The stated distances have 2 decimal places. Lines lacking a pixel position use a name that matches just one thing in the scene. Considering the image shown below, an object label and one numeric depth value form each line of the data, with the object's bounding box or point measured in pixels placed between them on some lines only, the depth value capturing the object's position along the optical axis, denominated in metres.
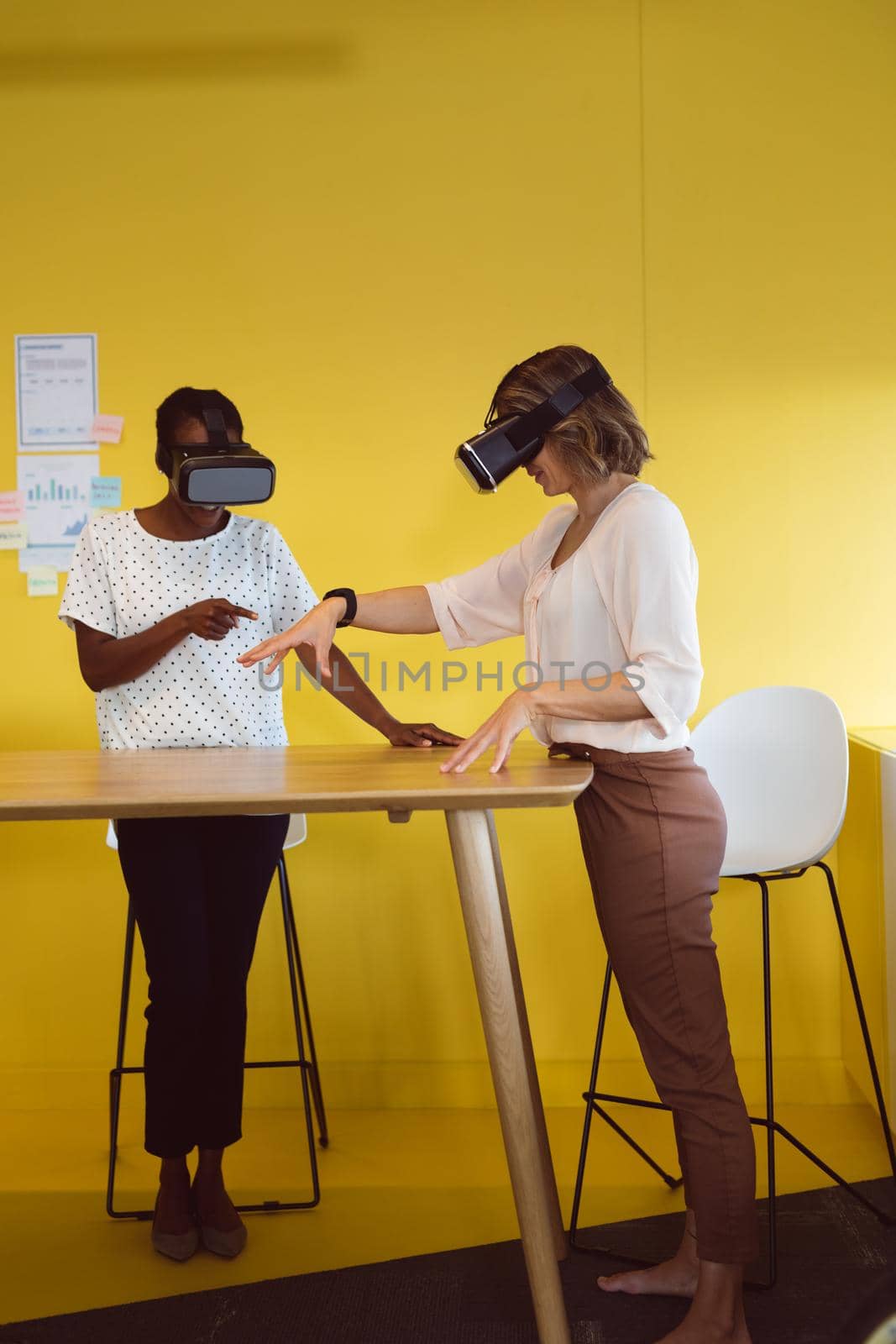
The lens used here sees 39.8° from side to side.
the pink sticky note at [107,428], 3.12
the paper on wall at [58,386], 3.12
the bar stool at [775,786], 2.39
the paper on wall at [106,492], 3.12
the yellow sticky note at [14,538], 3.13
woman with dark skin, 2.23
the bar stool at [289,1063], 2.53
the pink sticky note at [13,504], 3.13
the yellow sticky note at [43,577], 3.13
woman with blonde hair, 1.85
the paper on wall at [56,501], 3.13
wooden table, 1.63
